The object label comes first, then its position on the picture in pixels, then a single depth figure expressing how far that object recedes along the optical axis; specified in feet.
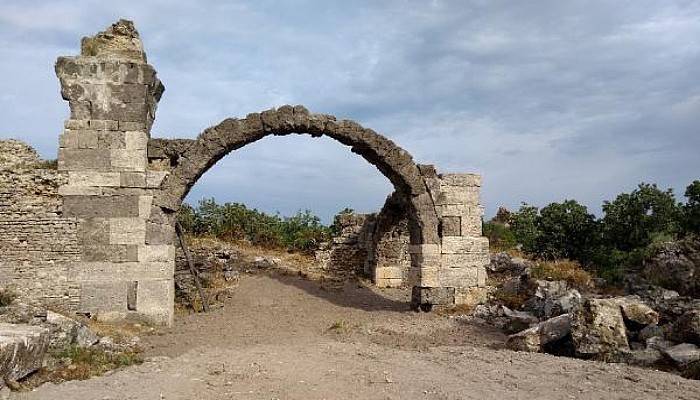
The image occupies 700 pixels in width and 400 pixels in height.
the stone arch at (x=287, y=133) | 30.89
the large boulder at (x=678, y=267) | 29.88
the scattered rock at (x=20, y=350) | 16.93
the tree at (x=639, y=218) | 48.19
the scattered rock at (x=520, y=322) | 29.99
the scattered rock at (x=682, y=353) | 20.67
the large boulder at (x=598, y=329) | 22.89
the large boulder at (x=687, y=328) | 21.74
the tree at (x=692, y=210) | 44.83
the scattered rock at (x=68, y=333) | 21.98
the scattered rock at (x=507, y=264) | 47.75
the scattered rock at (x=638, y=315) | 24.21
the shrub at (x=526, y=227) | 56.80
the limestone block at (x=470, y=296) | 35.40
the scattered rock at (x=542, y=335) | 24.94
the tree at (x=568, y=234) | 52.80
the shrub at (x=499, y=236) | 62.25
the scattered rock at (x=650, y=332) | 23.47
